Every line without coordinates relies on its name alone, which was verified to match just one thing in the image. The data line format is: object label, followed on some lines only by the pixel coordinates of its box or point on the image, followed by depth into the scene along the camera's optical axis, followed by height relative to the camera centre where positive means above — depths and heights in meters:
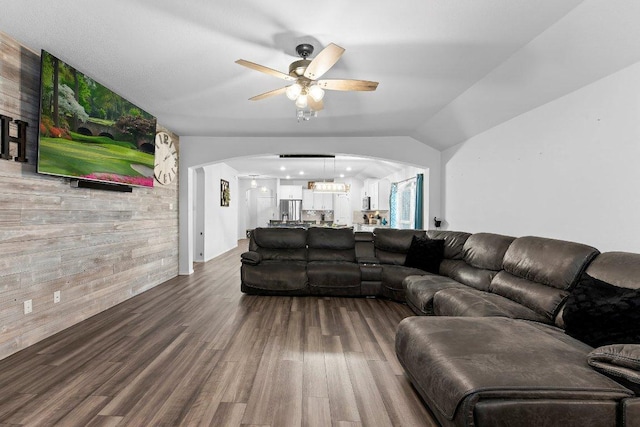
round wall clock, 5.07 +0.82
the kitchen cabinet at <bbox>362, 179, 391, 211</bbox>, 9.77 +0.47
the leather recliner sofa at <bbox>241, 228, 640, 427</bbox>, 1.42 -0.79
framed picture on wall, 8.75 +0.43
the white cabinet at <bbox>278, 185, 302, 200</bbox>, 12.50 +0.65
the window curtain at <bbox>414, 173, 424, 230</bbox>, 6.58 +0.22
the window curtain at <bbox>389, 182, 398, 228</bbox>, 8.88 +0.08
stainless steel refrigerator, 12.38 -0.06
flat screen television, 2.82 +0.82
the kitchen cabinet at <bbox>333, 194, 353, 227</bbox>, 12.52 -0.01
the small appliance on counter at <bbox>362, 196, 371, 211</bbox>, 10.78 +0.21
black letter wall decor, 2.56 +0.57
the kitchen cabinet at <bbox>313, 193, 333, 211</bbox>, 12.59 +0.30
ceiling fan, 2.51 +1.11
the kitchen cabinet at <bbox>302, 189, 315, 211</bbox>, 12.62 +0.30
